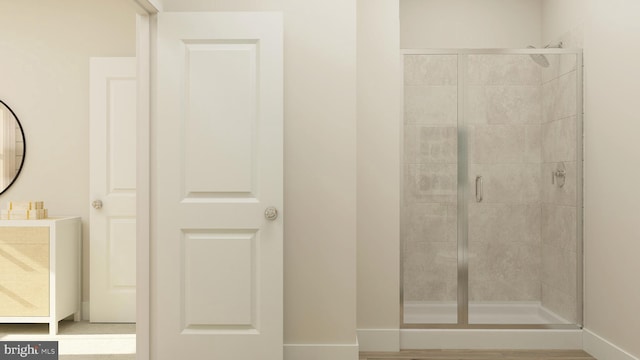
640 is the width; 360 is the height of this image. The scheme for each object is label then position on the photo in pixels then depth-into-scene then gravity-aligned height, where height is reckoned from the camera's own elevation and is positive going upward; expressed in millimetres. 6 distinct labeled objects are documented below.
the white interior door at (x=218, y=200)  2658 -138
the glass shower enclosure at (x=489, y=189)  3242 -93
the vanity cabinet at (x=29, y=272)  3438 -681
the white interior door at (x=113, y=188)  3781 -105
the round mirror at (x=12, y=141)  3938 +266
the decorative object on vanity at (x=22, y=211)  3598 -270
